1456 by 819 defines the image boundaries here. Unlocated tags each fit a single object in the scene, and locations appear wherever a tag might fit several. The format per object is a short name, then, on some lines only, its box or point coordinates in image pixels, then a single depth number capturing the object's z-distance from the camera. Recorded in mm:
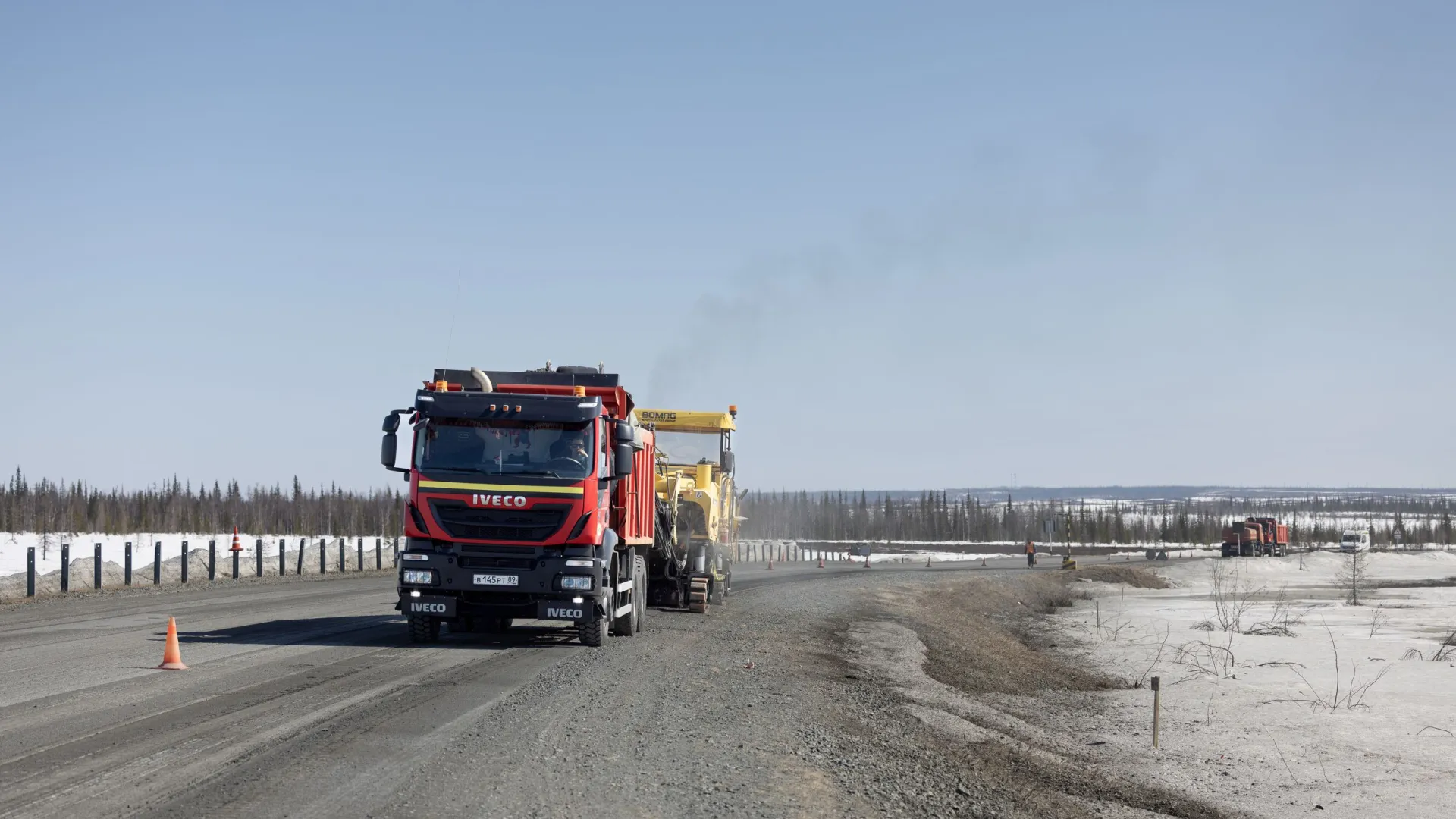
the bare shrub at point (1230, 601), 29344
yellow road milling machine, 24984
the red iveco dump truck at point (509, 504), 16859
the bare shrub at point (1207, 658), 20328
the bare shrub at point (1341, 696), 16359
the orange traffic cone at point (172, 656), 14234
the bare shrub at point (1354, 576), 40400
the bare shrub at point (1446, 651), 21688
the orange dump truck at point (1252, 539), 101375
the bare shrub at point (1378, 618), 28728
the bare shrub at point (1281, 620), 27078
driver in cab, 17125
